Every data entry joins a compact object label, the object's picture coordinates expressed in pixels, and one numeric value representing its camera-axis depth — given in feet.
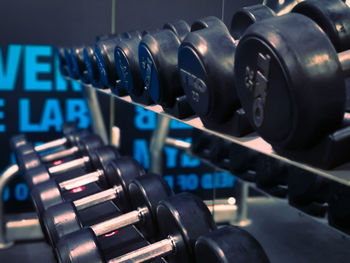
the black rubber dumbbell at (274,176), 4.95
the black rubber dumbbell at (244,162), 5.61
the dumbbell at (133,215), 3.73
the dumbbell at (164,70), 2.83
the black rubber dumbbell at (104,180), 4.42
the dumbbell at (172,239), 3.07
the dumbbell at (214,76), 2.20
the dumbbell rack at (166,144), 4.03
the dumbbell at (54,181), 4.41
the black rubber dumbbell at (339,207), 3.75
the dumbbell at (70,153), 5.79
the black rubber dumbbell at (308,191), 4.19
